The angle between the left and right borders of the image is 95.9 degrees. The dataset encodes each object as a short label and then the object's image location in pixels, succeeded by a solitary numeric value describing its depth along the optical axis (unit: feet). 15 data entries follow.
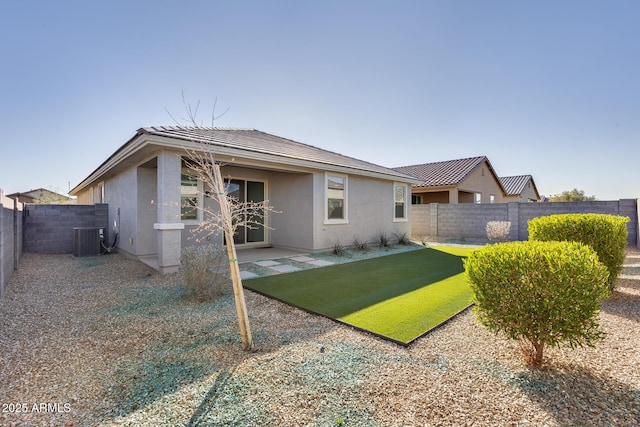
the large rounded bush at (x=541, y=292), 8.23
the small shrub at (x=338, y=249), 31.65
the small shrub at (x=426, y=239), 41.70
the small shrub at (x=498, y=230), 42.42
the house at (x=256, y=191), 21.66
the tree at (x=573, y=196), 97.45
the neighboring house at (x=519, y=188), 88.53
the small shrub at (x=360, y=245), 34.80
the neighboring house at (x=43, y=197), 94.08
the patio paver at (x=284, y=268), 23.89
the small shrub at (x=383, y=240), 37.88
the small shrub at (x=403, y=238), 41.14
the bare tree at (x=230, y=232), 10.09
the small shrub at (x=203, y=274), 16.30
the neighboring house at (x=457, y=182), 60.49
